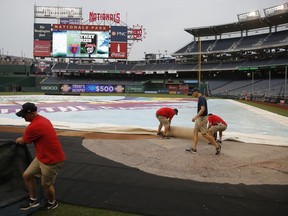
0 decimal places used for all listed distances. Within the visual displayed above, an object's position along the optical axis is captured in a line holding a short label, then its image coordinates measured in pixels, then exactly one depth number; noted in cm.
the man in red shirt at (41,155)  397
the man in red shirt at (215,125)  823
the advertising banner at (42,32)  6055
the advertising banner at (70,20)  6800
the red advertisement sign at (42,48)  6044
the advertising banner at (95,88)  6062
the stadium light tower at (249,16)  5538
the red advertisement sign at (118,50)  6194
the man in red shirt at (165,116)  968
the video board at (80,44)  5878
